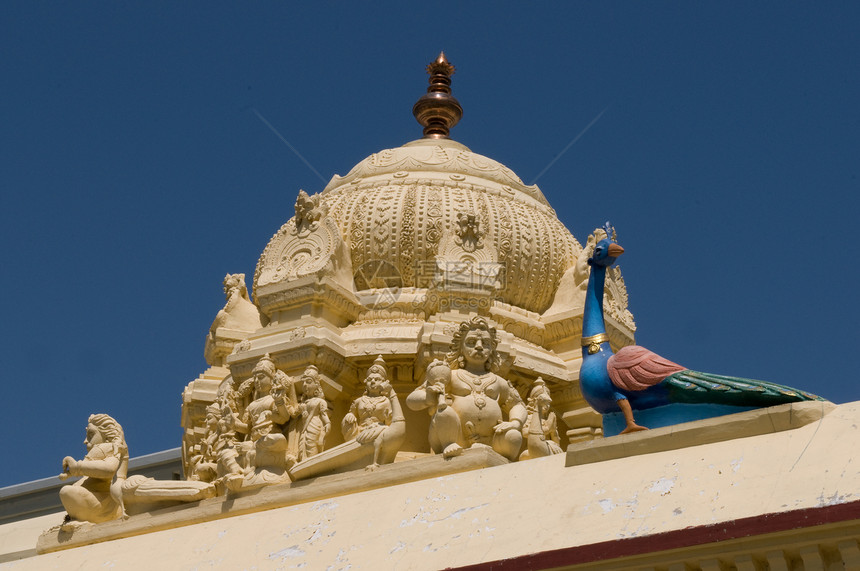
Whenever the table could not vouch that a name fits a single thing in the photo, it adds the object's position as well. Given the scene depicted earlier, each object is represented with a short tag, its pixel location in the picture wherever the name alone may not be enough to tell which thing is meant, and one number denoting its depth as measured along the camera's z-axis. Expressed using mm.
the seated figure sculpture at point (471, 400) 17234
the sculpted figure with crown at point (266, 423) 18578
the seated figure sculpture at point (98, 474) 19250
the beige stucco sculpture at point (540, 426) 19188
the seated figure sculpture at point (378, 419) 17594
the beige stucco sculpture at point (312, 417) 18922
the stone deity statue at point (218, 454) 18250
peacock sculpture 15250
